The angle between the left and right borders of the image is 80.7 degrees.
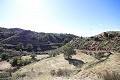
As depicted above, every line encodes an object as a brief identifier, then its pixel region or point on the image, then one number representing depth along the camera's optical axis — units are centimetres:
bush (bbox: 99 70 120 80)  686
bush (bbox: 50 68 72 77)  911
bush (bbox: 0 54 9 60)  3720
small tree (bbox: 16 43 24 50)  5101
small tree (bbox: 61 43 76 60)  2408
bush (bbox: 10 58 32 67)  2761
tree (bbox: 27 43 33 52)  5215
